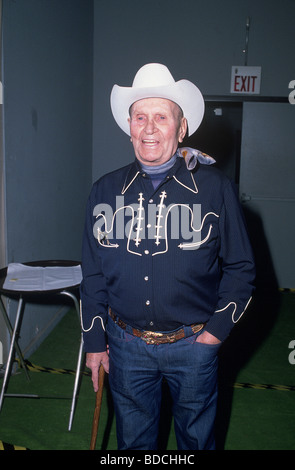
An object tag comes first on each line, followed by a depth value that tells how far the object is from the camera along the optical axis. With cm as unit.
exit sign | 520
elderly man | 156
